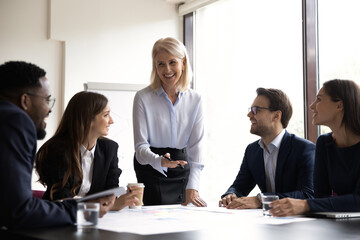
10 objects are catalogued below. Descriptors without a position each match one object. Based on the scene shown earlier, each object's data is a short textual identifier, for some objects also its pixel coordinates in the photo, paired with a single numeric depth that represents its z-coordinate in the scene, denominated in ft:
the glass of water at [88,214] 5.68
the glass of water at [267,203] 7.33
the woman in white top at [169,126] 10.62
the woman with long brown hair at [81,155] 8.41
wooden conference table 5.08
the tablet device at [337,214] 7.00
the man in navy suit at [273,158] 9.53
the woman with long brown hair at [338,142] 8.29
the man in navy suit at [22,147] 5.35
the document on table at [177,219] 5.85
